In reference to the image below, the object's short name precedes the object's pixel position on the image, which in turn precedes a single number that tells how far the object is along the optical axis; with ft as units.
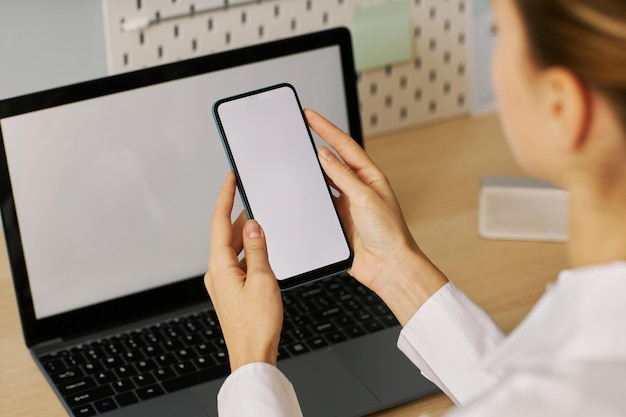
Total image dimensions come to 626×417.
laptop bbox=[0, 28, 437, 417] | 4.07
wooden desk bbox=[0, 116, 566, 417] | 4.12
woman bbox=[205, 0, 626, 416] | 2.97
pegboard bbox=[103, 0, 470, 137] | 4.86
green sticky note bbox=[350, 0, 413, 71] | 5.29
